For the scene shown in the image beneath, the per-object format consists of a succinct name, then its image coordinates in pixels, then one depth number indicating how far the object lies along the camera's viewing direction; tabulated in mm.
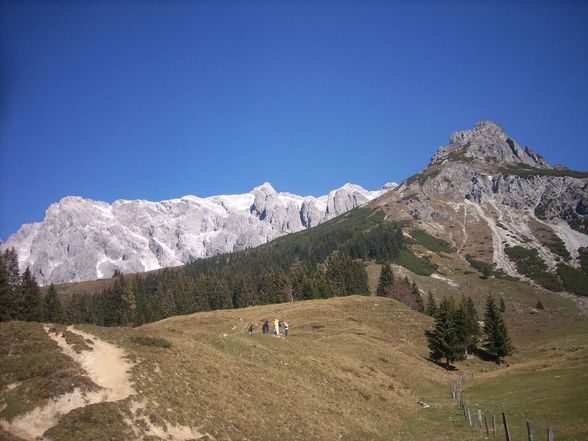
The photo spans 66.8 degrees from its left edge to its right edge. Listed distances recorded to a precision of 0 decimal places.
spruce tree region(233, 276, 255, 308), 145750
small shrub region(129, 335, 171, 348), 35562
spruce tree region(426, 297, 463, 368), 77438
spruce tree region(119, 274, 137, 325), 142225
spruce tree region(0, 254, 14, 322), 93000
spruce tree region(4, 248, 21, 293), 113612
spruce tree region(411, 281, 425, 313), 132462
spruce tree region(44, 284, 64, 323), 123688
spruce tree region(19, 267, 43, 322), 108662
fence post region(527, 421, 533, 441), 20891
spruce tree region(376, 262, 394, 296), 145250
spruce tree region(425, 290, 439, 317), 134550
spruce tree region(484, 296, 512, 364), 92462
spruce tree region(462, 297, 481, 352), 94475
